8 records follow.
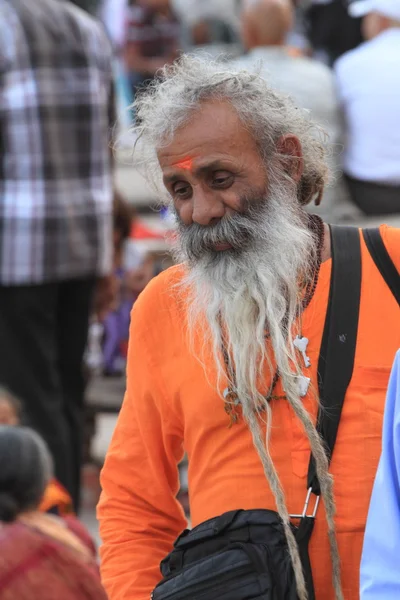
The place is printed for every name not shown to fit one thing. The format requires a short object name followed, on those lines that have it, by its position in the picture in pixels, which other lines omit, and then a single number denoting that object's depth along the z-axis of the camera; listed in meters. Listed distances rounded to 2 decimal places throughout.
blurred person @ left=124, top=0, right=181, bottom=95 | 17.46
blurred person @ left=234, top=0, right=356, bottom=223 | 11.26
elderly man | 4.65
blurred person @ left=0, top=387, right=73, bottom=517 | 8.09
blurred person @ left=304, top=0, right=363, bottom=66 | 17.99
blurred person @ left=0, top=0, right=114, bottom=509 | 8.84
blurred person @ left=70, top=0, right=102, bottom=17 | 16.42
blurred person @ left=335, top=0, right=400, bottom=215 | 11.95
